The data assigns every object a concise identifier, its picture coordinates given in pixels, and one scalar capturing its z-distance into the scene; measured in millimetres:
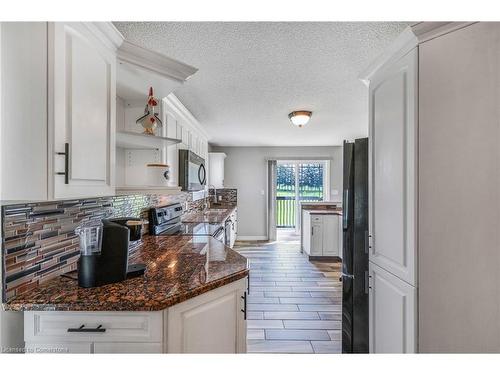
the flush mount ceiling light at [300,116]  3244
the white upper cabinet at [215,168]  5371
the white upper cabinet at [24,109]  918
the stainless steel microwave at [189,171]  2889
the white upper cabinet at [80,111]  932
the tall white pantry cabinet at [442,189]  1096
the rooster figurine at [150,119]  1732
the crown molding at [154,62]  1402
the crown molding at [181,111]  2621
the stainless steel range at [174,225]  2428
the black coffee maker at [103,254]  1123
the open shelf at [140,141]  1556
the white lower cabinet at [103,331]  1011
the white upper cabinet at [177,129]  2602
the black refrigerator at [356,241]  1785
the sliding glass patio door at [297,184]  6785
